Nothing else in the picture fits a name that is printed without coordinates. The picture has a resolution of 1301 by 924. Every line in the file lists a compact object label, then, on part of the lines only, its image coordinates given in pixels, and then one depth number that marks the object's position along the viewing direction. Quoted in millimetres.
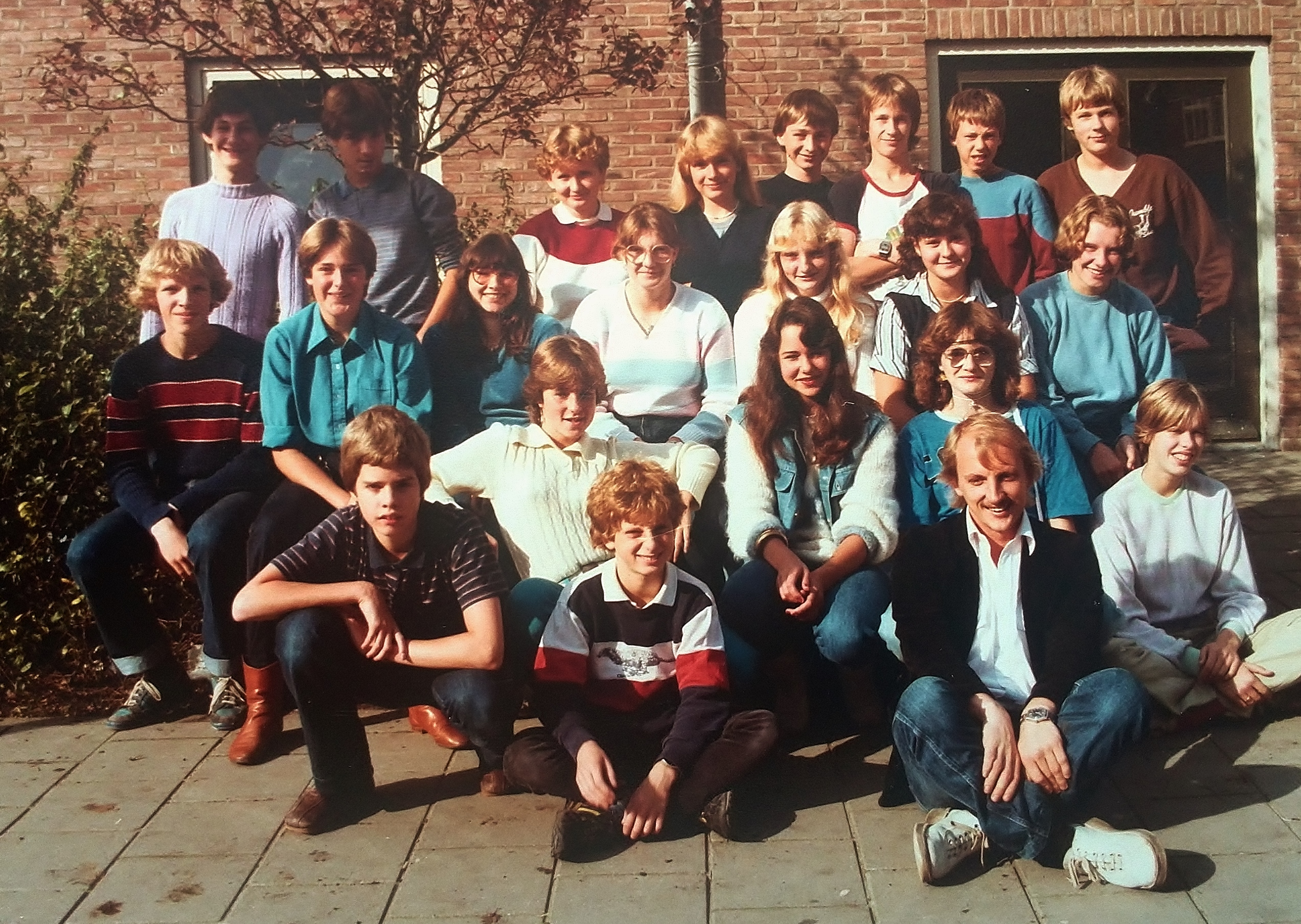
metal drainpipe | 6293
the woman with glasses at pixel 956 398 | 4656
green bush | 5320
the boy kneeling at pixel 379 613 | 4129
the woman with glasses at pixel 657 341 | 5020
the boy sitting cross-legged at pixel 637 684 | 3953
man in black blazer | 3678
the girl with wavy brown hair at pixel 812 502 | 4477
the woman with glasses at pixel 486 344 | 5066
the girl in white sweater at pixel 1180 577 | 4520
